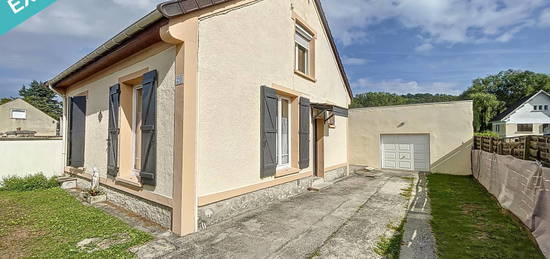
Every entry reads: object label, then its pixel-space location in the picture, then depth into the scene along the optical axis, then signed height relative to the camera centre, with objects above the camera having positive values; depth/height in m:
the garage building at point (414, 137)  12.02 -0.29
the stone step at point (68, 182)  7.84 -1.73
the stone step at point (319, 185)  7.93 -1.91
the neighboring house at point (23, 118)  29.59 +1.57
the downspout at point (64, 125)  8.88 +0.20
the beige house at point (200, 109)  4.15 +0.51
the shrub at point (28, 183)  7.53 -1.71
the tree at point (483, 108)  36.31 +3.65
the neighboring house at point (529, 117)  31.55 +2.04
